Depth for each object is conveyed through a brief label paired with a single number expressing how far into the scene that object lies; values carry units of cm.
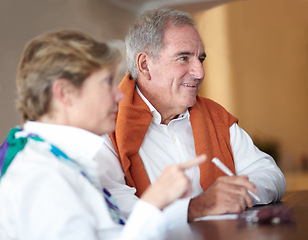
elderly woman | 99
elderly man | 193
